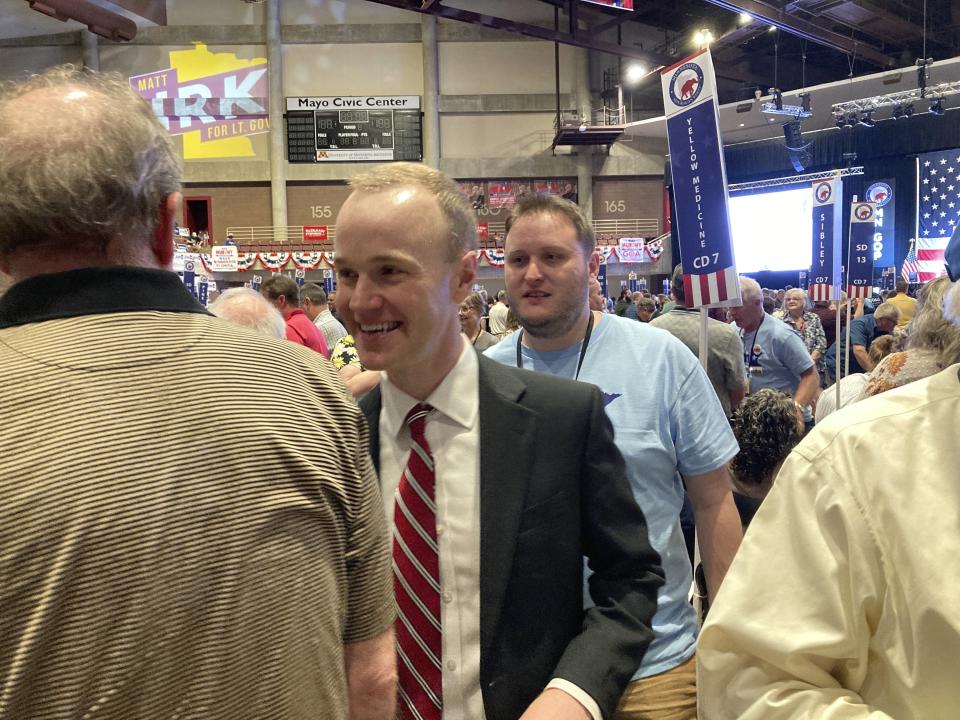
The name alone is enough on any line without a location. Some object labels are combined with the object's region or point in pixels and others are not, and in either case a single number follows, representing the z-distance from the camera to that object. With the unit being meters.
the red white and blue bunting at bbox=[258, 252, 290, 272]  18.45
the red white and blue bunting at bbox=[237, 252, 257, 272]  18.28
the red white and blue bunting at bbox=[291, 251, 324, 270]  18.53
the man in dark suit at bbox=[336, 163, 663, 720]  1.22
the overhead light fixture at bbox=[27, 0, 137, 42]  13.46
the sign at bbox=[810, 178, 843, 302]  6.43
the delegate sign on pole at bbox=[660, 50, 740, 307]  2.79
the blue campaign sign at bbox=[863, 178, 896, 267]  16.92
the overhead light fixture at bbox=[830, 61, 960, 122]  13.11
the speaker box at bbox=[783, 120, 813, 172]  15.38
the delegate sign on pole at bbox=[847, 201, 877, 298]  7.55
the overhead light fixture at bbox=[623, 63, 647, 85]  19.16
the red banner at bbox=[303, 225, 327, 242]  20.33
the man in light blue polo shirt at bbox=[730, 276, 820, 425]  4.42
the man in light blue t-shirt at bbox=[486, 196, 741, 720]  1.68
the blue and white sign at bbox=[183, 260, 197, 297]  7.62
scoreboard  20.03
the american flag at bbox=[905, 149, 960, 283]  15.76
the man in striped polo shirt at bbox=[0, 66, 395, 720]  0.77
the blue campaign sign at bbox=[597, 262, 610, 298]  16.62
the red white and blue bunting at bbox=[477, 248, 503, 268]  18.97
